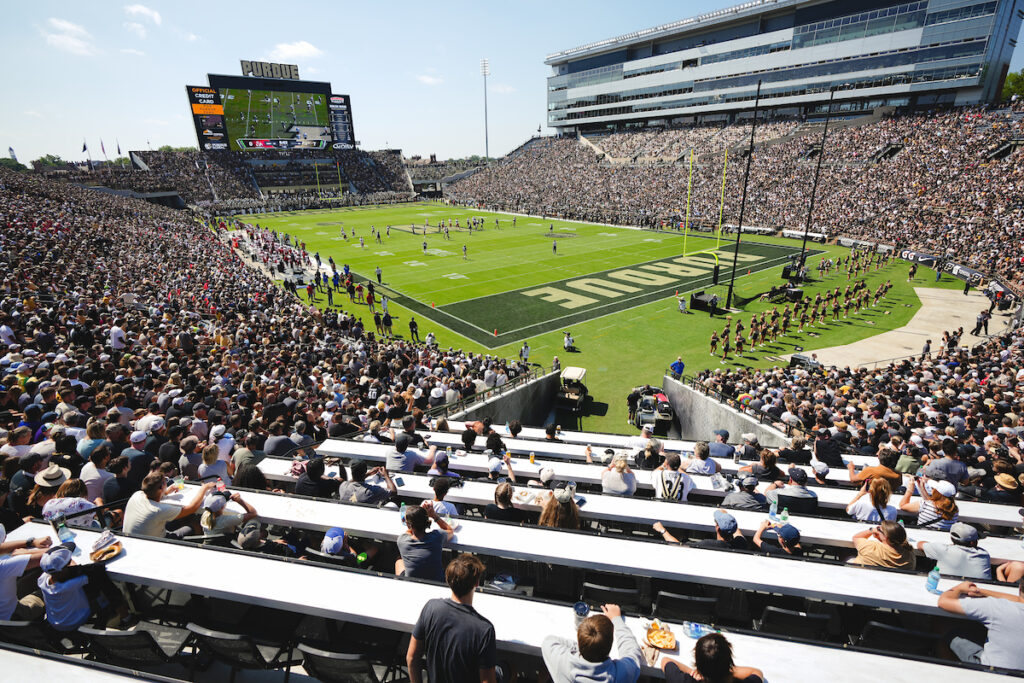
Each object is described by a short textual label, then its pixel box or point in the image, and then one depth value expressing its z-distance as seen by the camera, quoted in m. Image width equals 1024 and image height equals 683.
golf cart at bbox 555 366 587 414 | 18.52
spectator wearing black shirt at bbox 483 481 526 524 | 5.49
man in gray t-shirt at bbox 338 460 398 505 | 5.82
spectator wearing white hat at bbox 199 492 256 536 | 4.93
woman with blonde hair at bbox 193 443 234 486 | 6.44
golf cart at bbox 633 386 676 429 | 16.66
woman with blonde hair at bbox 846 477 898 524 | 5.79
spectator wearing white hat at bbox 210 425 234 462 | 7.39
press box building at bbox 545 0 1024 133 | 54.41
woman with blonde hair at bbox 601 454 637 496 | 6.47
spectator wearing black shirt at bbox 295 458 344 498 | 6.02
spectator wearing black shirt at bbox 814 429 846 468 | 8.91
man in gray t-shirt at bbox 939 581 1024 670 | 3.76
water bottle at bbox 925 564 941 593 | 4.13
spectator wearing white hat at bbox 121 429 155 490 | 6.11
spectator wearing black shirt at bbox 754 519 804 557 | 5.01
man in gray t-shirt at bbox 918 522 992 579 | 4.69
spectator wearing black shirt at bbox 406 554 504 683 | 3.19
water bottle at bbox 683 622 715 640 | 3.74
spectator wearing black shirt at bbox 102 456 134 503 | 5.84
